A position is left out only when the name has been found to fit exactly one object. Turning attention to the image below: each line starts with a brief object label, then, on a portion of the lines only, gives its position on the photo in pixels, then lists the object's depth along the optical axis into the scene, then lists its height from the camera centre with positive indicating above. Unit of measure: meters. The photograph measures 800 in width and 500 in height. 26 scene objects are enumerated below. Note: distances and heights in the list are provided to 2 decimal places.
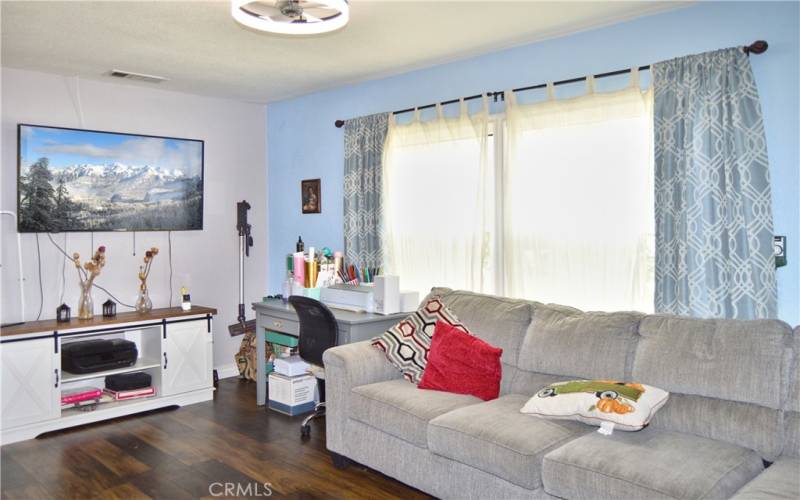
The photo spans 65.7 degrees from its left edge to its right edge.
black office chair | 3.82 -0.59
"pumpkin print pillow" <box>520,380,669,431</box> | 2.46 -0.69
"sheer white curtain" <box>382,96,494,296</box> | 4.03 +0.23
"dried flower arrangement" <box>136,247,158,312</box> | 4.76 -0.39
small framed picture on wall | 5.26 +0.36
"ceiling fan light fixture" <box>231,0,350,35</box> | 2.71 +1.00
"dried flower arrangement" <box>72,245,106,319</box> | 4.43 -0.28
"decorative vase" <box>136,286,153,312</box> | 4.76 -0.49
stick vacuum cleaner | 5.39 -0.05
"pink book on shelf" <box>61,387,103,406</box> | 4.18 -1.07
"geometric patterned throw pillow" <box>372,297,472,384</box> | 3.41 -0.58
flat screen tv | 4.38 +0.44
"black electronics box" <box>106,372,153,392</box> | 4.43 -1.03
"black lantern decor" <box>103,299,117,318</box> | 4.57 -0.52
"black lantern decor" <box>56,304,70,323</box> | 4.31 -0.51
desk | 3.86 -0.57
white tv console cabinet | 3.88 -0.88
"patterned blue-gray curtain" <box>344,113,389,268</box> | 4.62 +0.38
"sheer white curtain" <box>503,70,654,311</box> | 3.32 +0.20
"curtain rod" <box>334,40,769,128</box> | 2.88 +0.89
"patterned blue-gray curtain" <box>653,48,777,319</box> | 2.88 +0.21
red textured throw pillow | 3.18 -0.68
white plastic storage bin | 4.33 -1.10
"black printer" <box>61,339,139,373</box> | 4.19 -0.81
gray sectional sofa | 2.24 -0.81
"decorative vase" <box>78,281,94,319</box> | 4.43 -0.47
